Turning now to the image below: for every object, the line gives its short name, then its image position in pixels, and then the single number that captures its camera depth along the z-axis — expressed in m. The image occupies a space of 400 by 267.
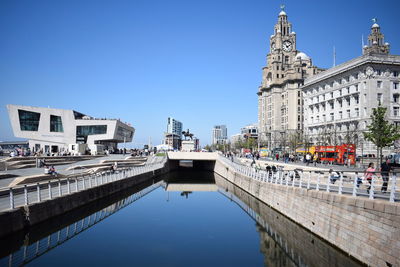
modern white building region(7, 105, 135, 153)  78.50
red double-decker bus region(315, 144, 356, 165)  49.50
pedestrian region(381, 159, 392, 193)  18.91
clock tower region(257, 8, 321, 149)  117.56
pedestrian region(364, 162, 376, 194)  18.32
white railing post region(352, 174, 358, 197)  15.61
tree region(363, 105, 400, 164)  38.88
